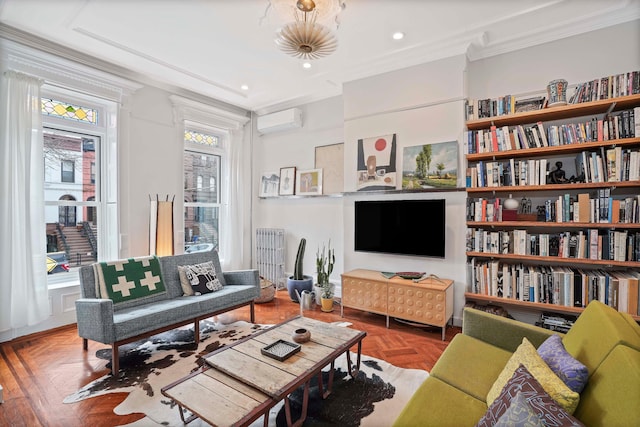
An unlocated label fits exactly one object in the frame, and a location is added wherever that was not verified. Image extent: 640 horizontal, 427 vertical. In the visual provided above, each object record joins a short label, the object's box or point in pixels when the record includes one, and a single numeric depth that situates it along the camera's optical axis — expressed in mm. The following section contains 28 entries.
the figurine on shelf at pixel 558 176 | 2910
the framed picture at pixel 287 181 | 5062
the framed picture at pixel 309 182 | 4785
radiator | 5184
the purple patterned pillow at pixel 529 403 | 1023
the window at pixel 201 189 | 4844
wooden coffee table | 1529
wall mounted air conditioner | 4926
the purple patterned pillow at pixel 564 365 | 1222
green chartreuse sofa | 1056
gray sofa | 2507
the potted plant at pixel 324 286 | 4035
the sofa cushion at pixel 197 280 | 3406
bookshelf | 2623
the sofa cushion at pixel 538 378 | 1150
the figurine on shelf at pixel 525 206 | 3133
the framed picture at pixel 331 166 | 4578
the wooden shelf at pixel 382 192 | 3451
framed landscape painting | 3406
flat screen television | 3482
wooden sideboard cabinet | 3160
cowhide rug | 1970
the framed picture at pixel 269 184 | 5312
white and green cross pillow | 2891
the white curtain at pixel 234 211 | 5254
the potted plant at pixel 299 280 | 4480
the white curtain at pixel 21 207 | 3012
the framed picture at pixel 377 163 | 3811
